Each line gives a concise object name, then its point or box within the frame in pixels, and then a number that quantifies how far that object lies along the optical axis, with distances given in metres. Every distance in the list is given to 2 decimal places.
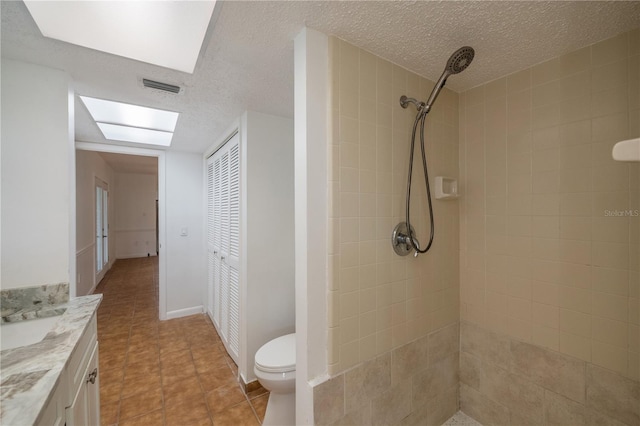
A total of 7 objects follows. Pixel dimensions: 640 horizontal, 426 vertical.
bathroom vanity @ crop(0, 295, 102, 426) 0.65
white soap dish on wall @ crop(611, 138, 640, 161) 0.60
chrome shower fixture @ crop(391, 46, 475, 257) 1.32
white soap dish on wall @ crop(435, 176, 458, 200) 1.53
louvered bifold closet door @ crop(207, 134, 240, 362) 2.25
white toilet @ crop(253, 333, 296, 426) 1.50
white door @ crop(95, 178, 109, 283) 4.80
